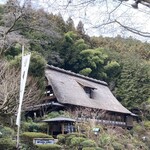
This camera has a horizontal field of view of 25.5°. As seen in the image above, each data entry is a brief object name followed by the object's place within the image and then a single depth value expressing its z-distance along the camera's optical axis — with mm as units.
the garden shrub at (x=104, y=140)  13473
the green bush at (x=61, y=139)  13375
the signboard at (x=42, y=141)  10930
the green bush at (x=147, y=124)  20552
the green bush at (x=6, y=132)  11842
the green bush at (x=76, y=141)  12586
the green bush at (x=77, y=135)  13652
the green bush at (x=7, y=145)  9836
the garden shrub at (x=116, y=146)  13391
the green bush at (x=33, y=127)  14646
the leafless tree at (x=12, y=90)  11950
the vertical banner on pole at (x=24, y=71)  8619
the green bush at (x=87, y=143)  12374
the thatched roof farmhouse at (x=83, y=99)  18891
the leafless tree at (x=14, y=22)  12773
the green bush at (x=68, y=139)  13070
